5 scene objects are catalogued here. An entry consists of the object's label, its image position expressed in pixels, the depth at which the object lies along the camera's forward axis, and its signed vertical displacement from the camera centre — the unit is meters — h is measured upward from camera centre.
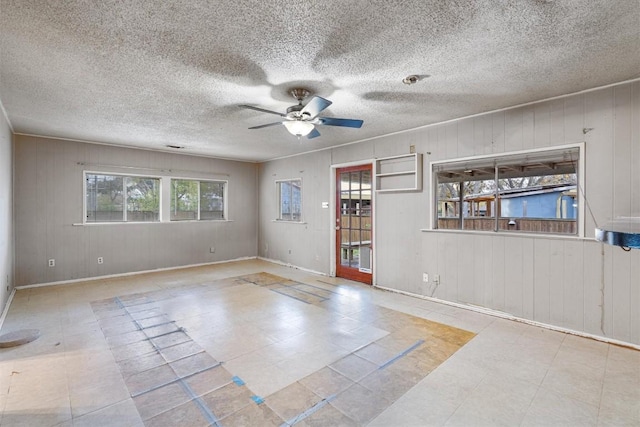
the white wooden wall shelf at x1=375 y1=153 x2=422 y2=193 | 4.48 +0.59
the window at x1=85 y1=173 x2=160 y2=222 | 5.68 +0.26
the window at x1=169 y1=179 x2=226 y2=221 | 6.68 +0.26
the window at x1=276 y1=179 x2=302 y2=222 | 6.88 +0.26
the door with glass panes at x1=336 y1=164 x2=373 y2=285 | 5.37 -0.24
